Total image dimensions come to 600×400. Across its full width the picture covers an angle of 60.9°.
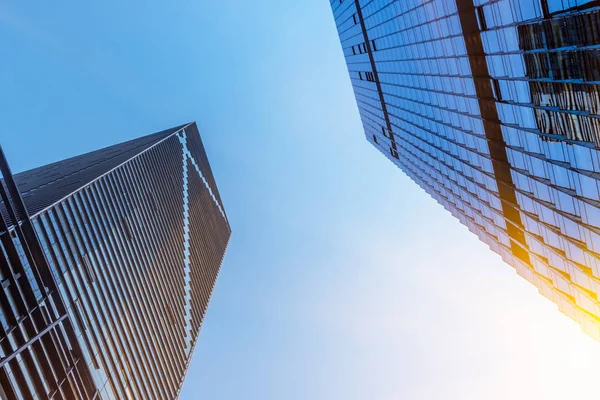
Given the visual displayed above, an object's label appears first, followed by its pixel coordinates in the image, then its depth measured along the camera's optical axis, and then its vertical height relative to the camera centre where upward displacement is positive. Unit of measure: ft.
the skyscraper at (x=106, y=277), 100.12 -38.95
